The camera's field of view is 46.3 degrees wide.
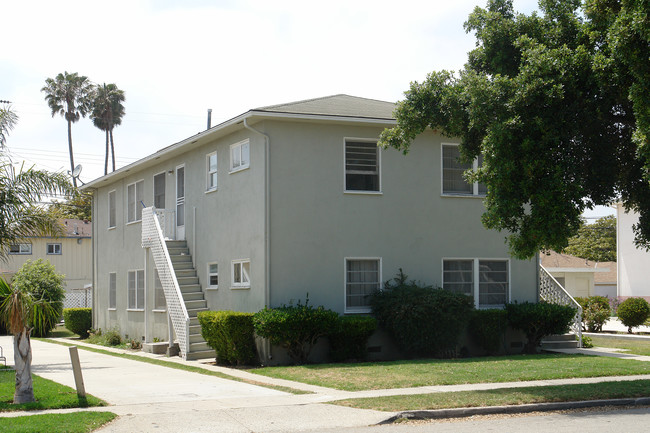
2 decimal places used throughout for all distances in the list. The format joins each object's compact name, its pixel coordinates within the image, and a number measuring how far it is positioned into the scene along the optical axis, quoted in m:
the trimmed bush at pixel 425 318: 19.02
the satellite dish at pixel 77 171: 28.82
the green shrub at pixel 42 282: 33.16
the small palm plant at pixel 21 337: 12.14
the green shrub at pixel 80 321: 32.28
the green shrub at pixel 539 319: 20.94
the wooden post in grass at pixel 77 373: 12.43
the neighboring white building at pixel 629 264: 43.97
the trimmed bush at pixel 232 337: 18.58
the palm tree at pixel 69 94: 60.00
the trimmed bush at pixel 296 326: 17.95
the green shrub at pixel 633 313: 30.19
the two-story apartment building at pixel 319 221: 19.64
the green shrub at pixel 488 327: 20.47
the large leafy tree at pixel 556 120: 13.23
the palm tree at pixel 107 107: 59.53
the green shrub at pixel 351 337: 18.77
